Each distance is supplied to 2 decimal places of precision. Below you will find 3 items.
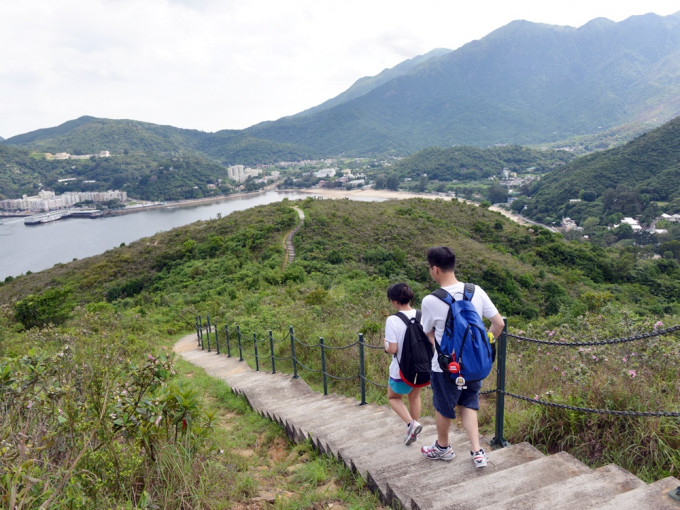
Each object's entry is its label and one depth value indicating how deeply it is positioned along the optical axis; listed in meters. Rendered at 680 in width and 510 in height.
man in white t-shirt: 2.47
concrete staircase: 1.98
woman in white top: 2.98
